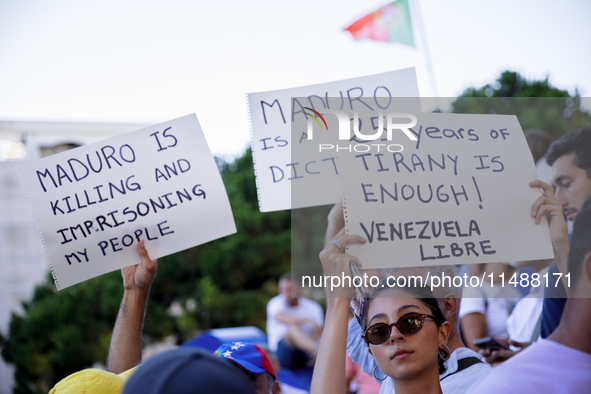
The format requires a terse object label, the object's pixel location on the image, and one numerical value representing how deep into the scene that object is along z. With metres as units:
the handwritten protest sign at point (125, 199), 2.25
